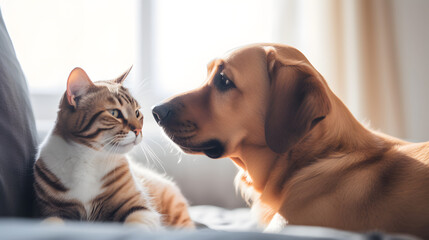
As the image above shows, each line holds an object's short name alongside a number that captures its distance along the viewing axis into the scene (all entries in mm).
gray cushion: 956
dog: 896
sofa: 464
